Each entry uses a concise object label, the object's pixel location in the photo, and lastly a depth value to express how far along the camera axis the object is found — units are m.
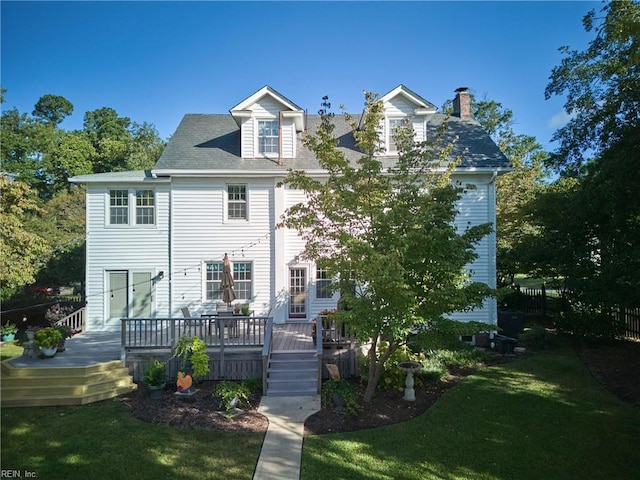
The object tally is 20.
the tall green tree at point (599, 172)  9.73
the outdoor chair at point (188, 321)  9.72
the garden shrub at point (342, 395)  7.41
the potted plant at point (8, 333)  12.44
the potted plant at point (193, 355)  8.30
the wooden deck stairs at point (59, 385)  7.85
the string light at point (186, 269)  12.73
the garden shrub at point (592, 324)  12.38
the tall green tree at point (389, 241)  6.86
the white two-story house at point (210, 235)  12.71
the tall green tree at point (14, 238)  10.83
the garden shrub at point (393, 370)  8.61
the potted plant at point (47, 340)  9.00
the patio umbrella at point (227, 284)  10.92
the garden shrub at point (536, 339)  12.09
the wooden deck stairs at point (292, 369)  8.42
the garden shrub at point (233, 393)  7.46
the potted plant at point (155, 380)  8.19
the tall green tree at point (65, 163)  31.91
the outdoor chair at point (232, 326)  9.53
